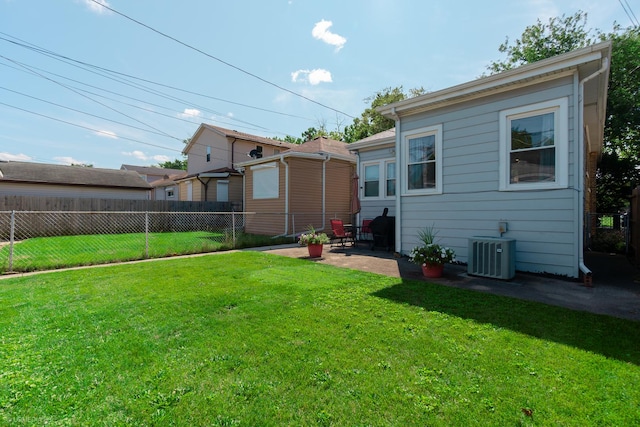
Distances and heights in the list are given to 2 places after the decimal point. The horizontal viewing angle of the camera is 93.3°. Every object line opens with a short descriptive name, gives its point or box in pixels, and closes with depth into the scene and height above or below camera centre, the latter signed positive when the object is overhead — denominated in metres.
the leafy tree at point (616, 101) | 13.98 +5.27
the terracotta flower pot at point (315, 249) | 7.55 -0.90
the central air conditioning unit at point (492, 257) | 5.11 -0.75
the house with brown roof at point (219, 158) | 19.14 +3.93
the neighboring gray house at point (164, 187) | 24.39 +2.23
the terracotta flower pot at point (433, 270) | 5.30 -0.99
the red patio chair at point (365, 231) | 9.86 -0.57
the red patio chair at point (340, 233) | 9.19 -0.60
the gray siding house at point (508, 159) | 5.10 +1.11
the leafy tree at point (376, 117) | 26.66 +9.11
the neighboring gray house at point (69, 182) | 17.88 +1.92
